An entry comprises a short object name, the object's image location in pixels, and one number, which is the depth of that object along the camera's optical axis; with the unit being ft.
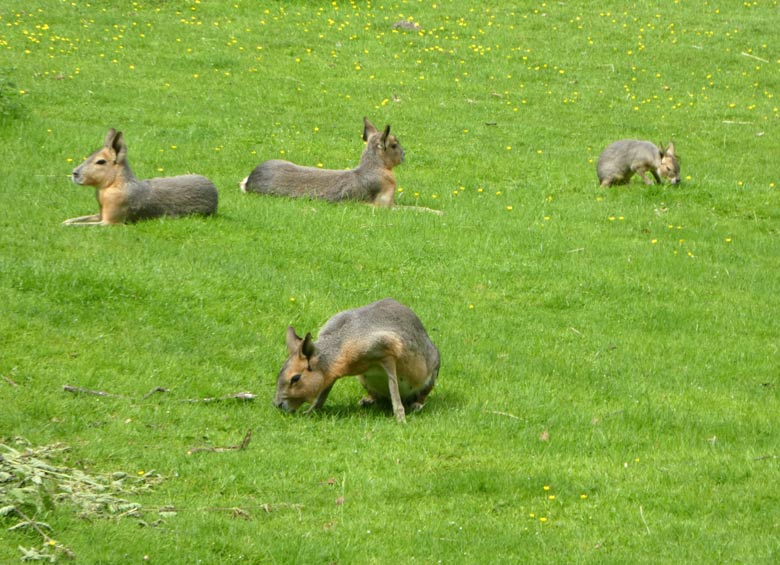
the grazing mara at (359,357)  61.67
